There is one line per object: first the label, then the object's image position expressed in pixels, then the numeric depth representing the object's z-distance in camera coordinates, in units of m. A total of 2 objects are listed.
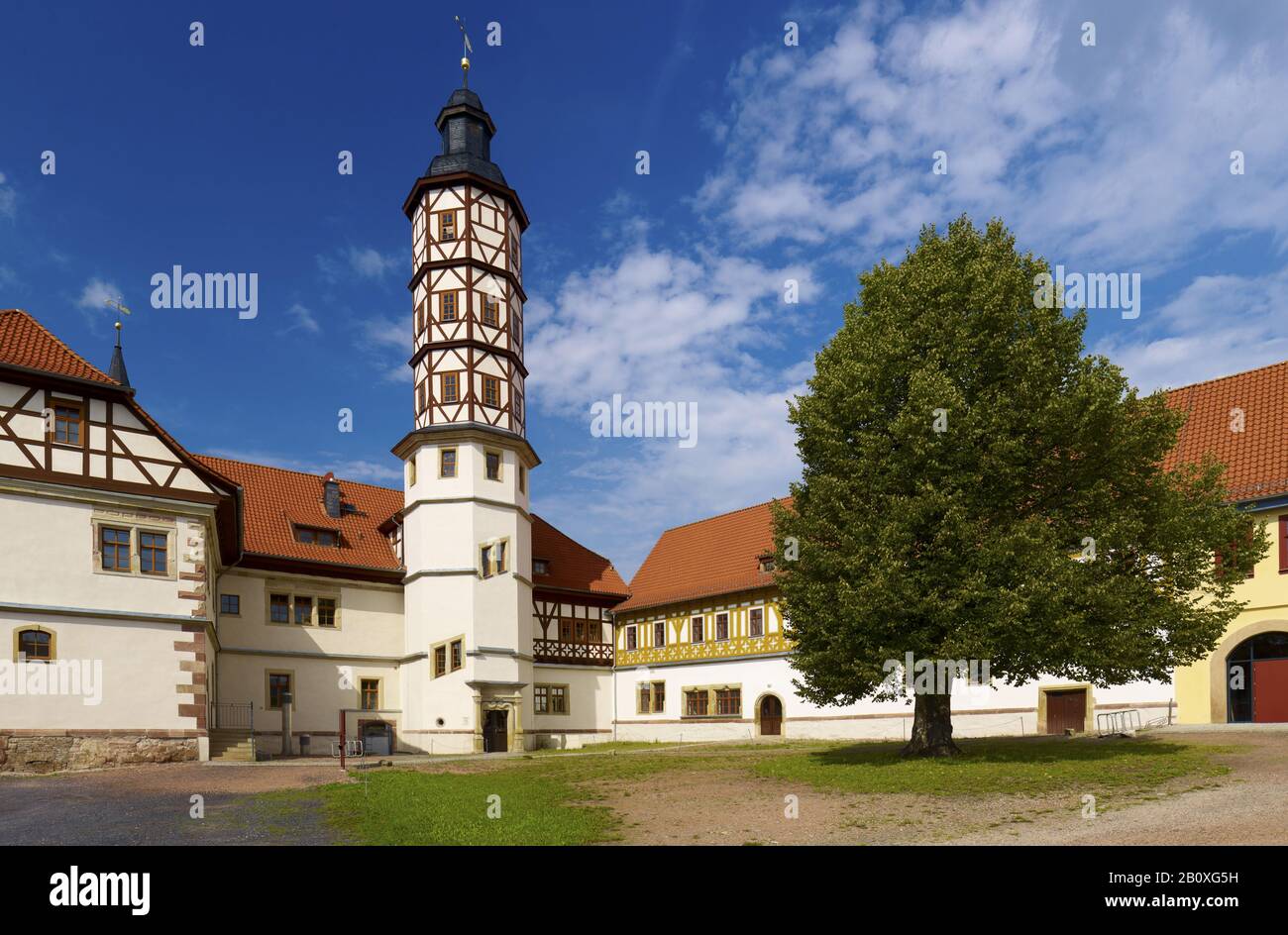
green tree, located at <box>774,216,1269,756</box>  17.95
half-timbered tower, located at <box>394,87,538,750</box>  34.28
